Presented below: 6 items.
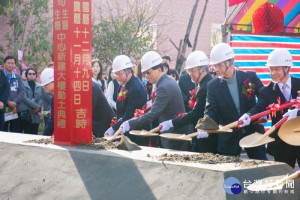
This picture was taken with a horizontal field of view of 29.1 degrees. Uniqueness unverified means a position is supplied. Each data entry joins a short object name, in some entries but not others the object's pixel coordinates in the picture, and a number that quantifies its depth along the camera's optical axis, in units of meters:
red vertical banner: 6.04
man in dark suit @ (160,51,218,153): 6.68
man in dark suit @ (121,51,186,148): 6.89
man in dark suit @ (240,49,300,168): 6.07
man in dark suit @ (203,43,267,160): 6.35
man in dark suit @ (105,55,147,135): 7.38
